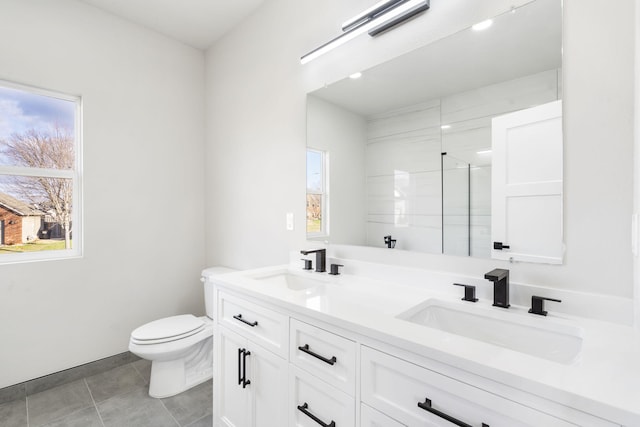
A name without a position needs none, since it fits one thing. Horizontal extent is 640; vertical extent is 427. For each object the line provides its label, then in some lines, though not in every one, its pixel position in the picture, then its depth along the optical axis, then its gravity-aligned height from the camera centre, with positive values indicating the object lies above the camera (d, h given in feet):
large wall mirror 3.80 +1.29
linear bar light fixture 4.58 +3.10
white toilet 6.31 -3.02
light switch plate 6.77 -0.20
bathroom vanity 2.11 -1.33
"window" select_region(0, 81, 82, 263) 6.76 +0.91
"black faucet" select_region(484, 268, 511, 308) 3.58 -0.94
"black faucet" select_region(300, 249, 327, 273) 5.75 -0.90
